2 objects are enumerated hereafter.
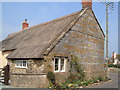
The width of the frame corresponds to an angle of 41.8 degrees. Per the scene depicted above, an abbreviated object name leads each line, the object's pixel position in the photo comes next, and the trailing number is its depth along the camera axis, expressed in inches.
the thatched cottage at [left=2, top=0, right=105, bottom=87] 470.0
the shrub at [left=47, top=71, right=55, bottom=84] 457.1
